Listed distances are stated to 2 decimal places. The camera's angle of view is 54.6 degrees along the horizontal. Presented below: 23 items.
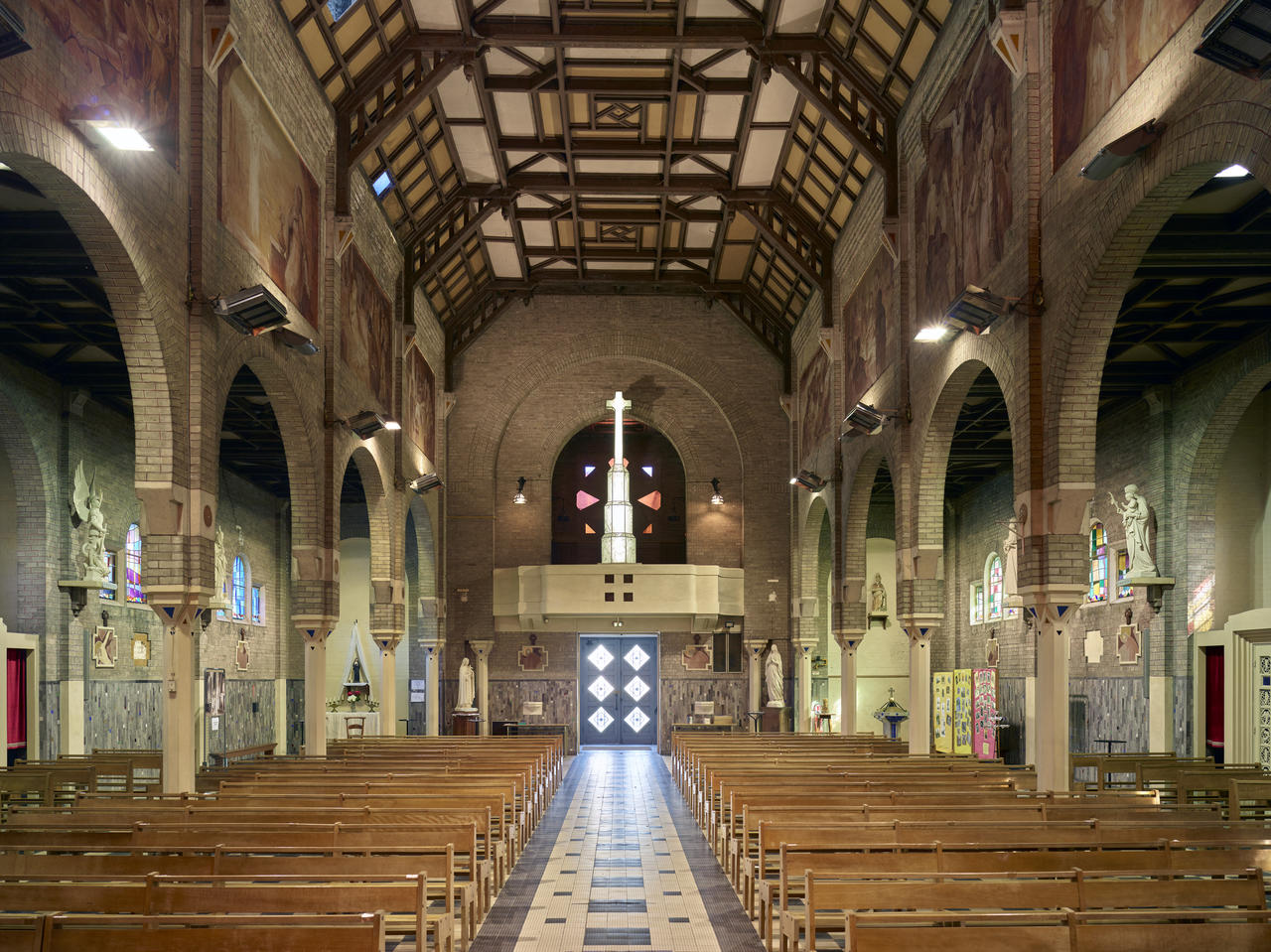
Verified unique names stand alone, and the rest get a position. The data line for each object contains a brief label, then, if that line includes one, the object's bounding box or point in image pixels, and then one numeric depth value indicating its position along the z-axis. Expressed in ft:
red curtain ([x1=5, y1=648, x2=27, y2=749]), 61.21
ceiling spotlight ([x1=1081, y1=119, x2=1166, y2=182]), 33.71
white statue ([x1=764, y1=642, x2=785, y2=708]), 108.76
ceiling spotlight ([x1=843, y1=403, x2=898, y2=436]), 65.21
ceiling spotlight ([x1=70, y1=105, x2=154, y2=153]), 33.30
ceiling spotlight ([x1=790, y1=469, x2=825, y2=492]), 89.12
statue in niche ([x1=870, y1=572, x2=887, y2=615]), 114.93
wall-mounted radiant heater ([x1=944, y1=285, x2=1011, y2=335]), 45.21
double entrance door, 118.52
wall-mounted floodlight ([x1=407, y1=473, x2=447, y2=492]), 89.66
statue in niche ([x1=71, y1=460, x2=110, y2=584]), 65.87
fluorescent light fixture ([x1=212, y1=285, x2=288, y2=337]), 44.73
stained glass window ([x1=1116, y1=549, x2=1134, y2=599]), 68.85
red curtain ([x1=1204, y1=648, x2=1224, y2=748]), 62.23
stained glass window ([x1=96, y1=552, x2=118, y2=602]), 69.34
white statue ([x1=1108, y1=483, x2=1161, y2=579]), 64.59
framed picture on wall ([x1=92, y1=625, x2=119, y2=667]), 67.97
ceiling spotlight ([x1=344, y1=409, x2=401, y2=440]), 66.69
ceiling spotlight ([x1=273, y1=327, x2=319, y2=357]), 55.01
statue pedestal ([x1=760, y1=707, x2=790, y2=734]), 108.68
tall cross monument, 106.63
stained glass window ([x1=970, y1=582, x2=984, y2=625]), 103.86
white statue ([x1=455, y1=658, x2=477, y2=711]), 107.55
